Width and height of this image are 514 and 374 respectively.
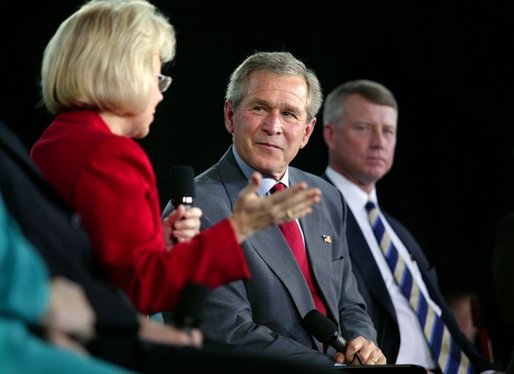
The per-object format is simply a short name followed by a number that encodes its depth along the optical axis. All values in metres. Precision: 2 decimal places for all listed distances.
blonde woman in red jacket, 4.60
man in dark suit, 8.79
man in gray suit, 6.58
